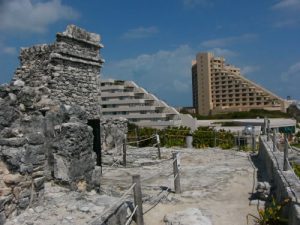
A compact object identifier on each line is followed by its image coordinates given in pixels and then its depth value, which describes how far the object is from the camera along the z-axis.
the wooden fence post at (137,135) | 11.95
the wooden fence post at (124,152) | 8.37
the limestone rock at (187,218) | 4.33
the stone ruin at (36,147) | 3.58
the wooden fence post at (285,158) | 4.91
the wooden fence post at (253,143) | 10.33
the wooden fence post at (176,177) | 5.60
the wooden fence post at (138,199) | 4.08
